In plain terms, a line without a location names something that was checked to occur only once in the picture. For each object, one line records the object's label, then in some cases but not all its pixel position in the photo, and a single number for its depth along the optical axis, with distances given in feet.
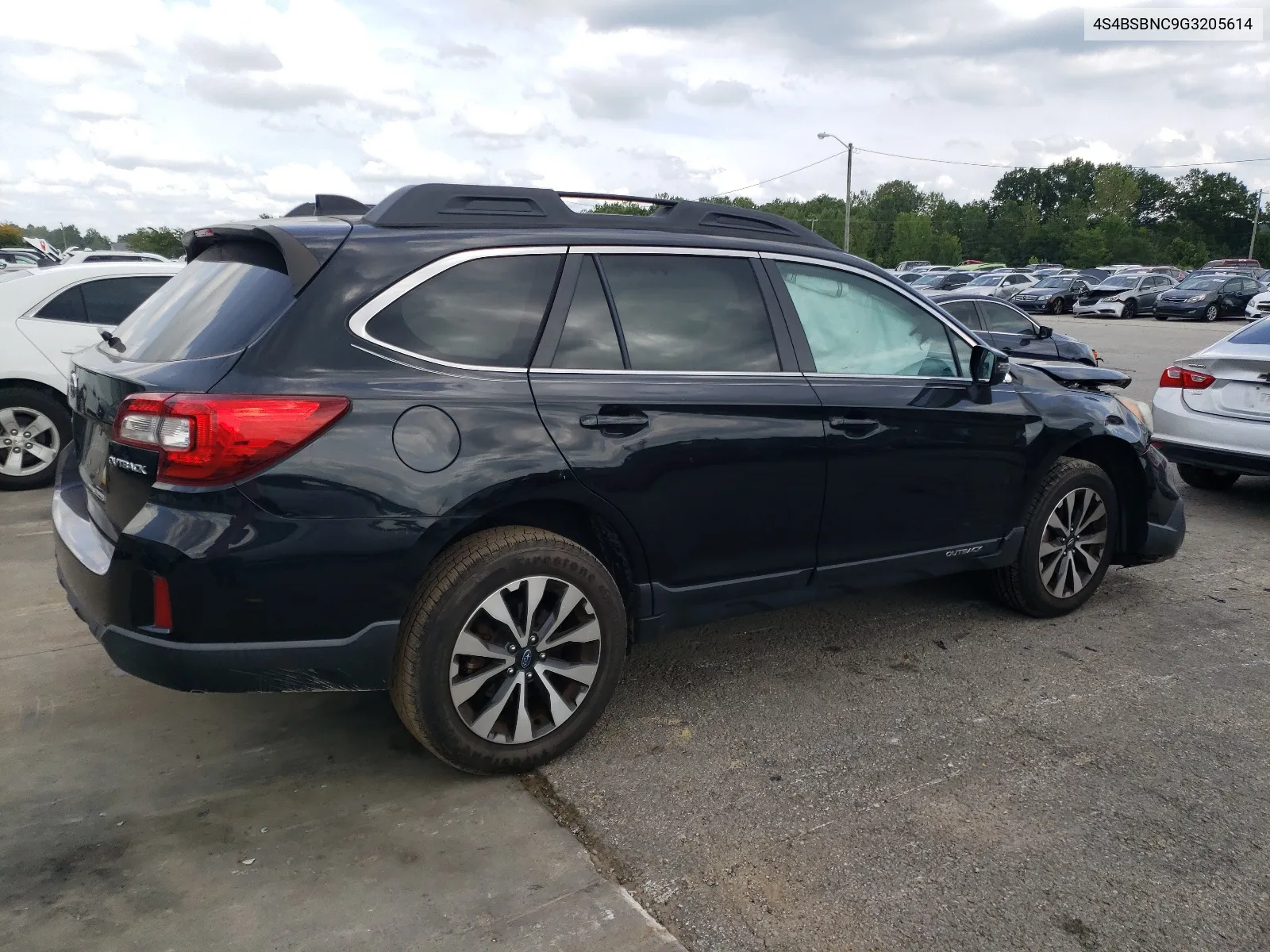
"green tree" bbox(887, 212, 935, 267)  314.35
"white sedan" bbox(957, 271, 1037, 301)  124.74
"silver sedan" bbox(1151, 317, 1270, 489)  22.13
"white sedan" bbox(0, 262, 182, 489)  23.91
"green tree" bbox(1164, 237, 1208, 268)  276.21
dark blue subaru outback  9.49
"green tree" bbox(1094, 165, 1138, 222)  320.50
